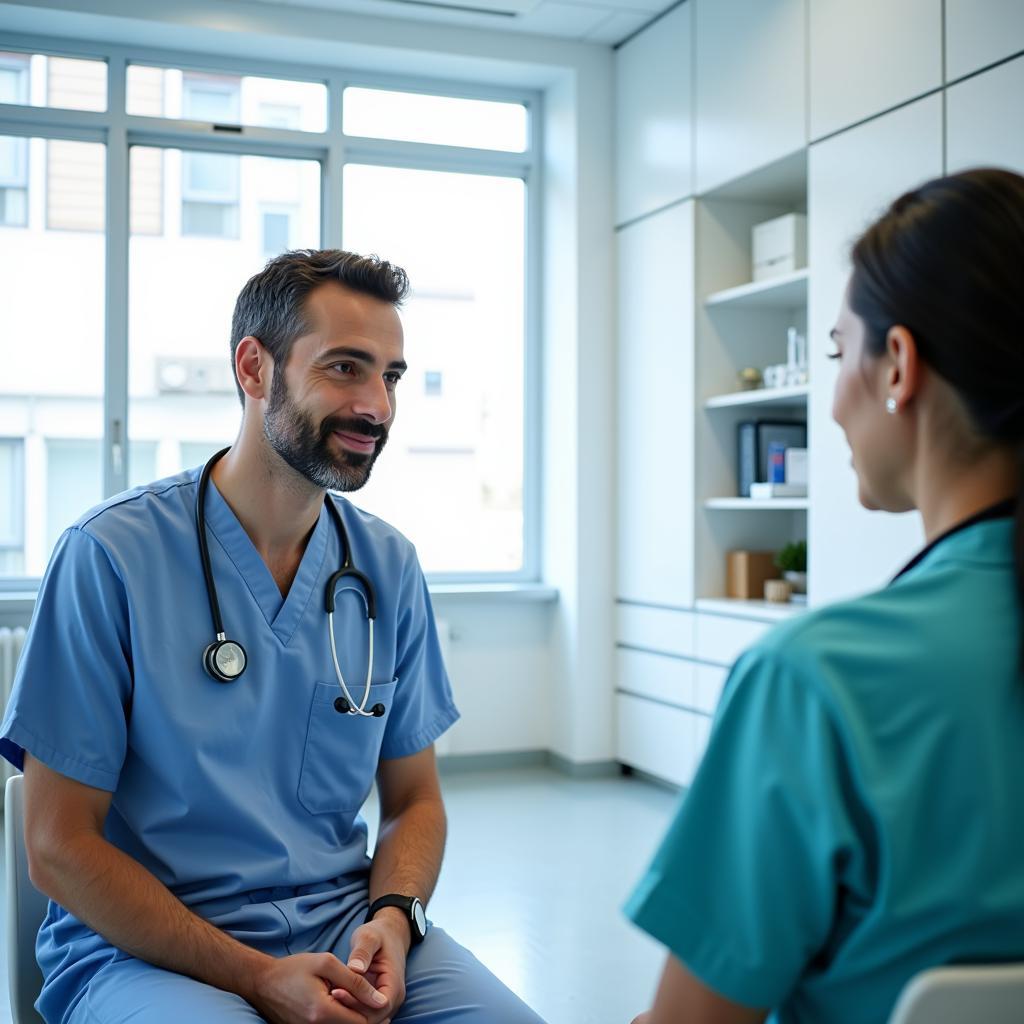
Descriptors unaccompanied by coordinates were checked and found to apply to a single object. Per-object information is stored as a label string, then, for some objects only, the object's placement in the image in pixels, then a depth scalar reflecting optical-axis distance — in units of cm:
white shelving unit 410
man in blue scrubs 126
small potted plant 383
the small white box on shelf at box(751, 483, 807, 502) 386
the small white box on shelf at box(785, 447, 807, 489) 394
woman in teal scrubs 69
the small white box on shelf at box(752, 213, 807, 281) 384
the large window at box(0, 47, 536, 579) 433
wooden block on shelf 405
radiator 389
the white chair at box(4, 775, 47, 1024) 133
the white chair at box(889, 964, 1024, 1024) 64
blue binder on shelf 407
